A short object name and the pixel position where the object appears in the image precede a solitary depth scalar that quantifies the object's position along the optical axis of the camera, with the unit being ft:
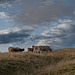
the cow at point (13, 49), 136.36
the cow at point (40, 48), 120.67
